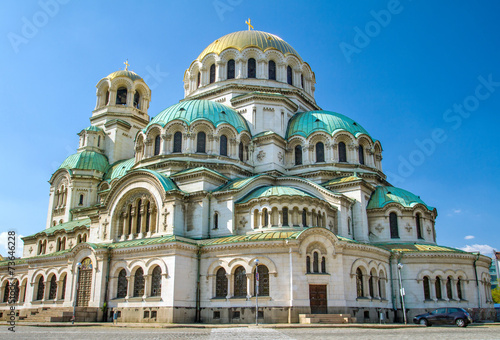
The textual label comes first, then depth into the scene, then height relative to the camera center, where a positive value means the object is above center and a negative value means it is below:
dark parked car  24.78 -0.93
